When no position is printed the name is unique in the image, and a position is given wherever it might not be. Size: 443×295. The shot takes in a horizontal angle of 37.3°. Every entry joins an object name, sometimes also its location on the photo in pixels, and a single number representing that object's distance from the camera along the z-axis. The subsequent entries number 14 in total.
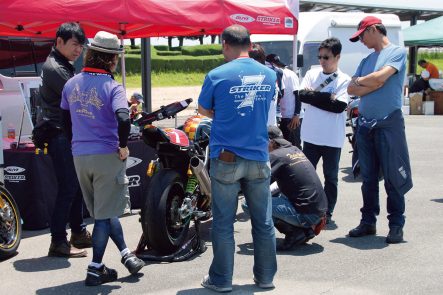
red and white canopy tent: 6.76
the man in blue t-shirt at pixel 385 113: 5.84
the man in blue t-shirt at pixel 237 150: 4.54
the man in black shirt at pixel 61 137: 5.64
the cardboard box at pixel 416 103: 20.09
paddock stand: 5.56
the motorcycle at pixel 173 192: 5.50
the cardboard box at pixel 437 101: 20.08
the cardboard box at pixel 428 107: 20.03
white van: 15.52
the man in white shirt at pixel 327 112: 6.51
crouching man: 5.67
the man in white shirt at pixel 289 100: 8.57
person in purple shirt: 4.83
